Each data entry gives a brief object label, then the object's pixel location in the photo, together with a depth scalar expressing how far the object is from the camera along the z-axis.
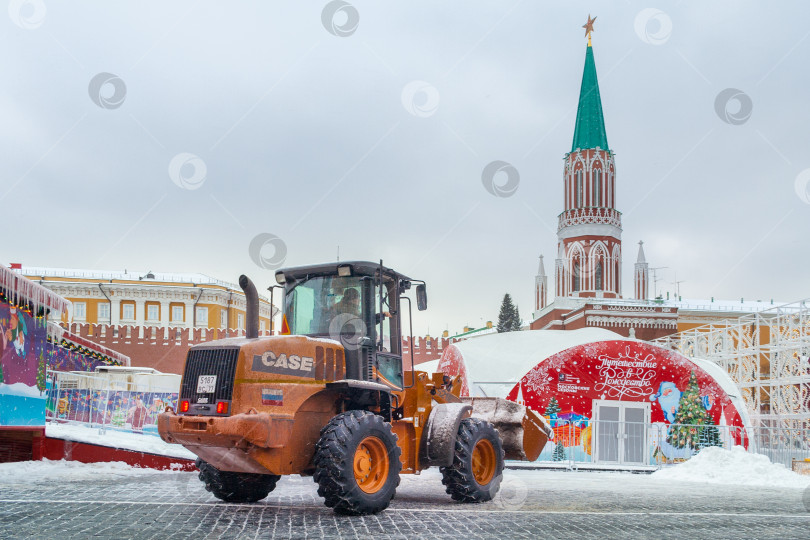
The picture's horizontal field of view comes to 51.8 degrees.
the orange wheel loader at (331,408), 8.39
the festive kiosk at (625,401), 21.97
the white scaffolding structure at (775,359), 26.48
